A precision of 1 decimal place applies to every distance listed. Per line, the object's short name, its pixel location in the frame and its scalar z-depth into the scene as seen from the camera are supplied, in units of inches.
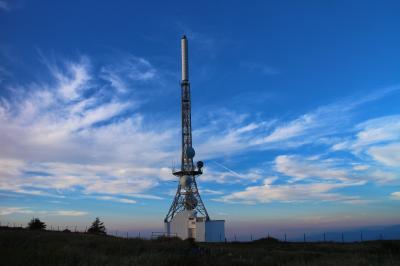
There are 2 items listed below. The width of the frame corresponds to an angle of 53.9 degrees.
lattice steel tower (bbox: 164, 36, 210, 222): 2290.8
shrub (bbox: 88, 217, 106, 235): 2815.0
